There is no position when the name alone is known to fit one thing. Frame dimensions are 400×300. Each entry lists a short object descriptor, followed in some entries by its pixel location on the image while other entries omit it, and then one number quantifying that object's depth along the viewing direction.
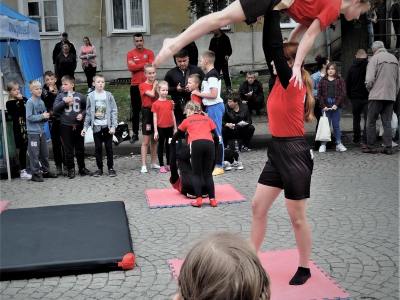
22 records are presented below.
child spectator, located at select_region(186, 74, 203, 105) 9.67
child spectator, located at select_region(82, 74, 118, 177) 9.77
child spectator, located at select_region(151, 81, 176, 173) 10.03
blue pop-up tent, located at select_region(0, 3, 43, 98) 10.38
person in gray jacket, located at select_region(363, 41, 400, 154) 11.09
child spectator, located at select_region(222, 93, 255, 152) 11.19
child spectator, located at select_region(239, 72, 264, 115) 14.59
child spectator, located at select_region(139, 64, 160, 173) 10.25
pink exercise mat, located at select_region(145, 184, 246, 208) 7.89
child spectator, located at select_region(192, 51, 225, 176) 9.62
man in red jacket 12.55
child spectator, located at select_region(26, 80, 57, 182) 9.71
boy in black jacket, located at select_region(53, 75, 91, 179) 9.88
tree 15.48
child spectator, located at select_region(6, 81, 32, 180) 10.06
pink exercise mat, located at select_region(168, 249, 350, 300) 4.69
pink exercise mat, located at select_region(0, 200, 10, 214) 7.82
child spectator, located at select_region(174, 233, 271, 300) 1.84
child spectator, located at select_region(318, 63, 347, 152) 11.53
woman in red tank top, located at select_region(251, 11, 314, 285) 4.53
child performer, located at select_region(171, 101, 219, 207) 7.87
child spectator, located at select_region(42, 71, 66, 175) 10.21
